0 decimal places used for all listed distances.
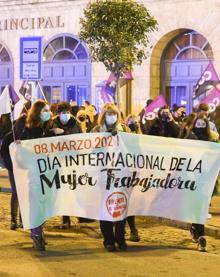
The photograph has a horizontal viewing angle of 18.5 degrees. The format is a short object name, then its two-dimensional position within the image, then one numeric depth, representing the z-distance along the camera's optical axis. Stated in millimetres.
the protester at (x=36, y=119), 8359
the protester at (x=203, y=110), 9608
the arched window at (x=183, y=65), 20750
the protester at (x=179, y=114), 15830
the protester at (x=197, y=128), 9147
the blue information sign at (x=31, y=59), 13969
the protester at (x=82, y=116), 13484
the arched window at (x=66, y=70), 22938
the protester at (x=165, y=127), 11859
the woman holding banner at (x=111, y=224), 7969
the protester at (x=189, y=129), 9078
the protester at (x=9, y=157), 8648
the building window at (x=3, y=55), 24578
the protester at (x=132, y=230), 8641
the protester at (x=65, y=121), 8984
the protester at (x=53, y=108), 11314
